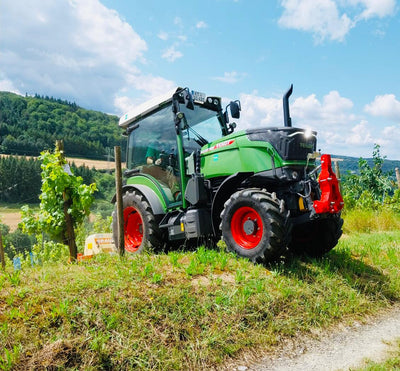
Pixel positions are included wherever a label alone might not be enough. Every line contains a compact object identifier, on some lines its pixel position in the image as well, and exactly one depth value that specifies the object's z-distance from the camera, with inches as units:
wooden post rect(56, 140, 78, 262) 299.1
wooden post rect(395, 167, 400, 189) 585.7
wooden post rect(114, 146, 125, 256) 217.0
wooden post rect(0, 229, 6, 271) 297.4
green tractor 193.9
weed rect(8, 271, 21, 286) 166.8
